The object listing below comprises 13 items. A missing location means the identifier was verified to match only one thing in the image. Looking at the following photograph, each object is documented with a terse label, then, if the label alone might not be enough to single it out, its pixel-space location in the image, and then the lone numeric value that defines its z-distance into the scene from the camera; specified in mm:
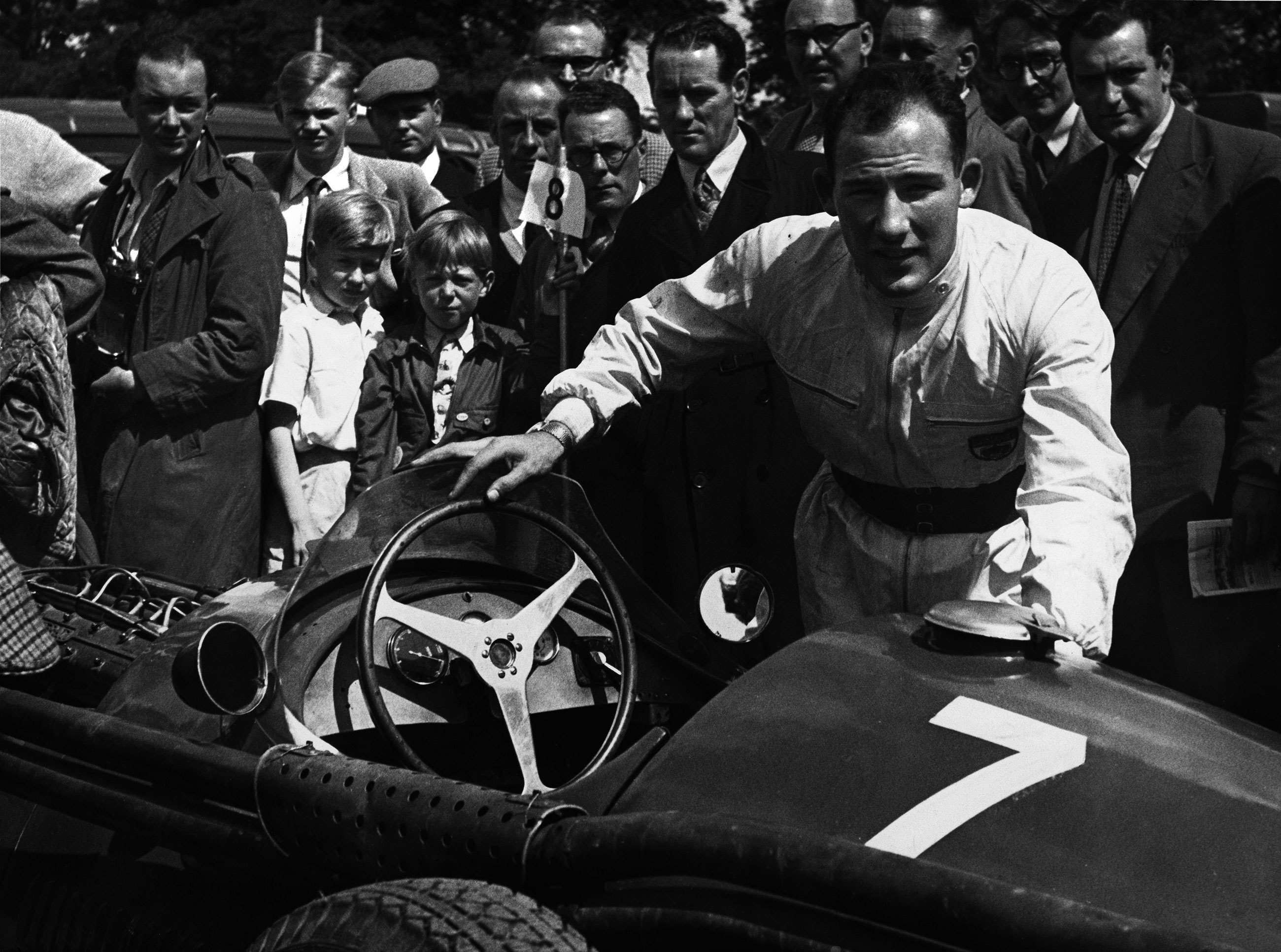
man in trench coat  4969
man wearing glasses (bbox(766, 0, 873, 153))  5238
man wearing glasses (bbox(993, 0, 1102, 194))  5359
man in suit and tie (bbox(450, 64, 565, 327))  5707
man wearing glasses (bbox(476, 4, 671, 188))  6027
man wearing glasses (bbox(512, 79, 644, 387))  4832
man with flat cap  6805
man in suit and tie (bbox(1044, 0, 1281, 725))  4312
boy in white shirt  5137
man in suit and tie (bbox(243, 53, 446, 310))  6016
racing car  2145
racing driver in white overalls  2867
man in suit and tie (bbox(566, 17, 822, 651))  4441
